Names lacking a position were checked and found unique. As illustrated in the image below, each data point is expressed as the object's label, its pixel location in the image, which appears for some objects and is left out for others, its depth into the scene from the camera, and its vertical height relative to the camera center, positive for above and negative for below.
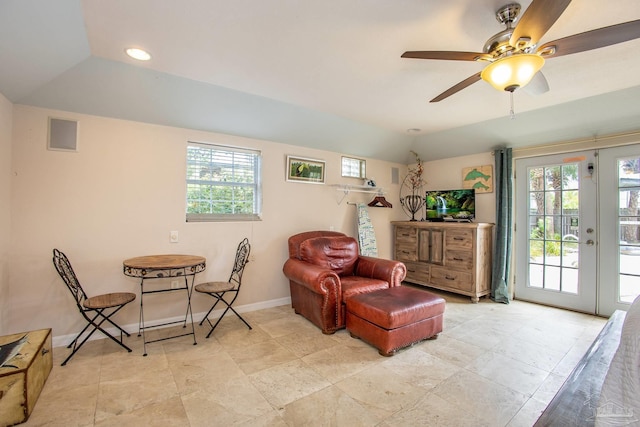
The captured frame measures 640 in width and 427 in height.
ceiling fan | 1.39 +0.97
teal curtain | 4.12 -0.18
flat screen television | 4.52 +0.21
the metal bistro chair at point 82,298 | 2.42 -0.78
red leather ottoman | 2.54 -0.94
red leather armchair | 3.00 -0.68
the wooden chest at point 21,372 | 1.68 -1.01
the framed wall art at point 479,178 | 4.46 +0.63
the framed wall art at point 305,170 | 4.04 +0.66
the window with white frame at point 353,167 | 4.72 +0.81
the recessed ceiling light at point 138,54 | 2.27 +1.28
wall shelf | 4.55 +0.45
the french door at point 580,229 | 3.38 -0.13
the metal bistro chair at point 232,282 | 2.96 -0.77
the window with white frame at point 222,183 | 3.43 +0.39
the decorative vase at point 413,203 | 5.34 +0.26
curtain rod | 3.32 +0.95
